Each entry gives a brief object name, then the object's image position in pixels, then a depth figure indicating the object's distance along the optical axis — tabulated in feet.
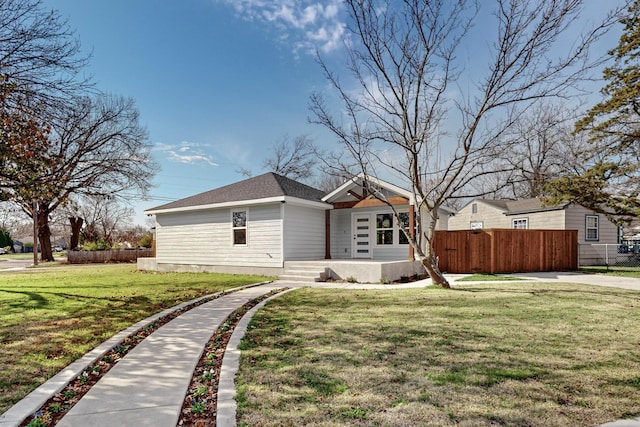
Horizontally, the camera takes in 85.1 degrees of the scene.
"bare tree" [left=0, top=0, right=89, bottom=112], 25.79
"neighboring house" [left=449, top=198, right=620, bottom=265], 59.77
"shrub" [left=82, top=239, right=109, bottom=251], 87.20
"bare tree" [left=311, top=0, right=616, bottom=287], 27.61
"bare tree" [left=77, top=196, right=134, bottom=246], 109.70
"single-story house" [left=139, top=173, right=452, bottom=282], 41.73
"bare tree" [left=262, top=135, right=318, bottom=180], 113.09
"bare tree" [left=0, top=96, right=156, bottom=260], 69.72
